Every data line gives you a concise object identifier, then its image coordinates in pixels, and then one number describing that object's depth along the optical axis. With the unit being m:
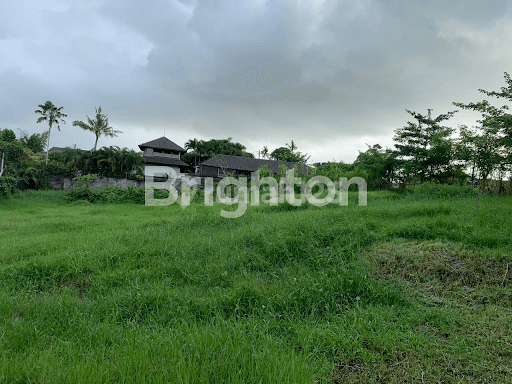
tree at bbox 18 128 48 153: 32.62
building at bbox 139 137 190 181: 32.41
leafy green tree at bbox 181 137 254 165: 41.71
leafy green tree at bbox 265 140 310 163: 38.53
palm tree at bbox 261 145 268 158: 52.26
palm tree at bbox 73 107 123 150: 33.03
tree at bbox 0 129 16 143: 21.60
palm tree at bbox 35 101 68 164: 31.59
